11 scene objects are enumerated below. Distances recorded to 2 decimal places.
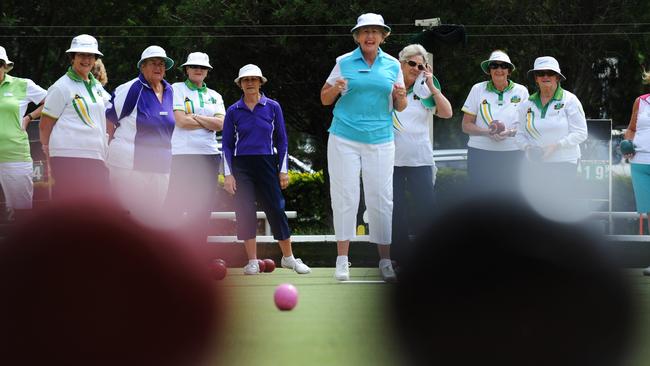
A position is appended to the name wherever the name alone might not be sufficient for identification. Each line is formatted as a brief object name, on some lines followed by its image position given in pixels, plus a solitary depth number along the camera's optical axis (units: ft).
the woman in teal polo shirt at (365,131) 57.88
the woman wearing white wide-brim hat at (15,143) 66.39
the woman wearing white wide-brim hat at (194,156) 67.36
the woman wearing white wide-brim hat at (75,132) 60.08
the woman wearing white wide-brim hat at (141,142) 62.39
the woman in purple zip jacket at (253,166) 65.57
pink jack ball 46.42
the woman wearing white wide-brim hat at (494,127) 66.33
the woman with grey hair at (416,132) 61.93
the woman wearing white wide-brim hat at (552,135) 65.05
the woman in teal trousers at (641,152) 67.10
